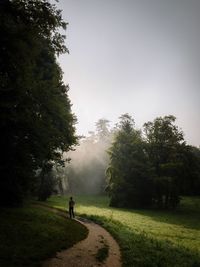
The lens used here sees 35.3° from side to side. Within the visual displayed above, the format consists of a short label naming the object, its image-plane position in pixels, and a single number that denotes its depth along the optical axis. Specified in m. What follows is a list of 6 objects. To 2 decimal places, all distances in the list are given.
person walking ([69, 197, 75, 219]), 29.73
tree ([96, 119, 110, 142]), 113.85
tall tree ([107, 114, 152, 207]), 54.44
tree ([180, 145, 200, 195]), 56.34
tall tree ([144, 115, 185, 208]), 54.56
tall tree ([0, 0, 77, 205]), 14.35
